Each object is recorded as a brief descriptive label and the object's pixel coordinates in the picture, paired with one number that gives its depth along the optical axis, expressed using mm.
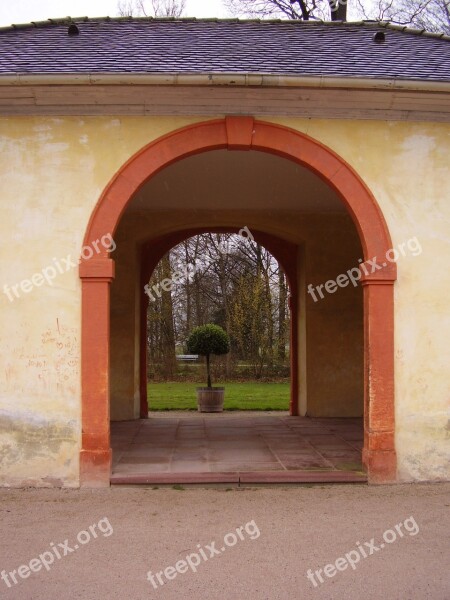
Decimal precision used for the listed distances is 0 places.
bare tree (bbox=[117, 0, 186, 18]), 18719
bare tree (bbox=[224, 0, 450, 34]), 15898
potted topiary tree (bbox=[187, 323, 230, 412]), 14633
